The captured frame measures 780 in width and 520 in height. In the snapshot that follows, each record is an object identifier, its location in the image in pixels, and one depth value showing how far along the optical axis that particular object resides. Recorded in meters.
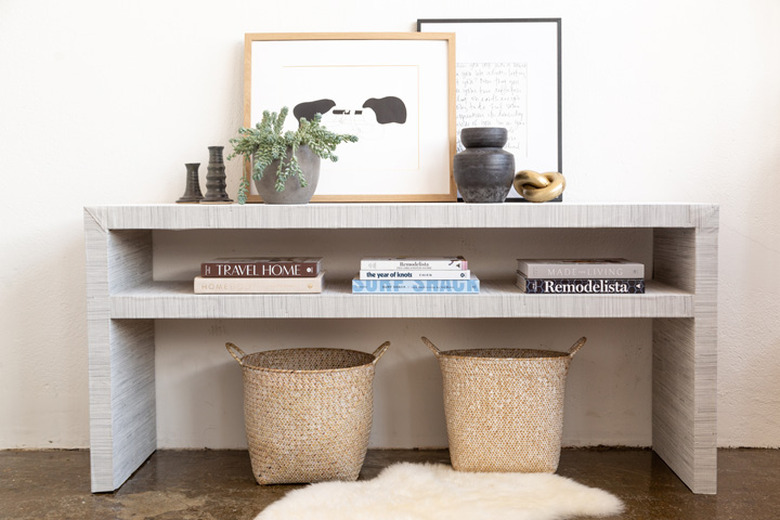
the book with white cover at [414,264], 2.05
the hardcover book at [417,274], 2.05
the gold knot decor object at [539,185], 2.17
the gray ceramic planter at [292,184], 2.07
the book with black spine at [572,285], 2.03
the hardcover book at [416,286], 2.04
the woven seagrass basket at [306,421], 2.04
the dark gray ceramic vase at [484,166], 2.13
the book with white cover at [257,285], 2.04
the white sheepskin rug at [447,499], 1.83
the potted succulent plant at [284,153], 2.05
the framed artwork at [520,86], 2.34
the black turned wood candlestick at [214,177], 2.27
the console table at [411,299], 1.98
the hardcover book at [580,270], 2.03
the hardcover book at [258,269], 2.05
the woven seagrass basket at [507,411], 2.09
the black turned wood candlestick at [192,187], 2.28
